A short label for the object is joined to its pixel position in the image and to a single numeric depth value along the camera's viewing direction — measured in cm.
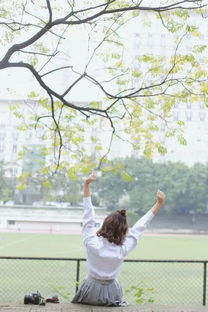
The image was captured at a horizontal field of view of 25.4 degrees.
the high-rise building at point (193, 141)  5681
